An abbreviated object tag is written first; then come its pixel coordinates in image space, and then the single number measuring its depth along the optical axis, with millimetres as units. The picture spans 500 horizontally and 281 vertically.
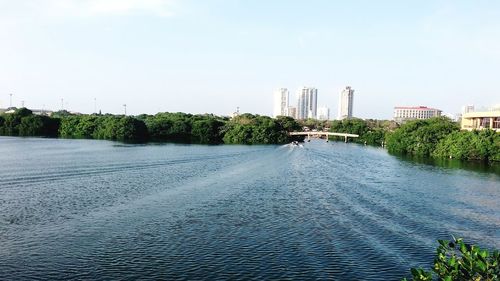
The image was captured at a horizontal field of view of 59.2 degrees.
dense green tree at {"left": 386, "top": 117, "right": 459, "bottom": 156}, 75312
